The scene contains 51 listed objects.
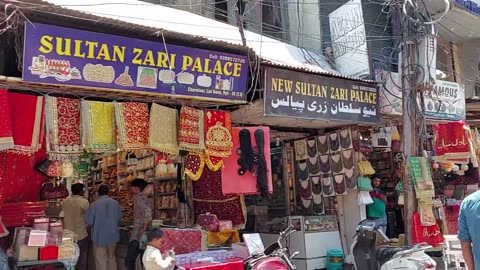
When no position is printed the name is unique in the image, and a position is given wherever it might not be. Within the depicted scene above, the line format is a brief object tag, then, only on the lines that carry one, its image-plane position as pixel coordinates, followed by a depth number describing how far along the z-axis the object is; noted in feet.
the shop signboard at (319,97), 22.25
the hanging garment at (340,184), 27.27
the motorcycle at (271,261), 18.52
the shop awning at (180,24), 17.58
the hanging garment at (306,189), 29.30
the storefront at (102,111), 16.65
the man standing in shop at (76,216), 23.72
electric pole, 25.72
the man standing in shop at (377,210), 28.45
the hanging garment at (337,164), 27.53
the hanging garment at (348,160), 27.02
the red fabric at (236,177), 22.57
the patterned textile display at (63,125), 17.19
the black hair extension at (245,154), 22.68
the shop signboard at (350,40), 27.66
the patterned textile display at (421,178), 24.90
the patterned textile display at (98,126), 17.83
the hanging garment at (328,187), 27.89
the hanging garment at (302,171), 29.50
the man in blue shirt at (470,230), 12.35
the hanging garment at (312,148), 28.99
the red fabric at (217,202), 26.53
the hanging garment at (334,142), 27.78
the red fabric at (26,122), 16.63
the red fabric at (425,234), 24.68
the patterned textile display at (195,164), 21.12
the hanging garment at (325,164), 28.14
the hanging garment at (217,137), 21.03
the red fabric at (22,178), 20.99
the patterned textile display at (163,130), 19.27
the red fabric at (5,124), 15.81
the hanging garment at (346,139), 27.20
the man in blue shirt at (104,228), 22.45
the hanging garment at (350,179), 26.91
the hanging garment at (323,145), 28.40
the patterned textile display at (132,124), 18.37
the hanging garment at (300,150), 29.58
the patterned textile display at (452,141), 28.48
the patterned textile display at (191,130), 20.02
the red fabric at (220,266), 18.38
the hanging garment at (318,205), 28.68
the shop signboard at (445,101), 29.09
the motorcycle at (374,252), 20.68
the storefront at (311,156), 23.08
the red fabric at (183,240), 21.09
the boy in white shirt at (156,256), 16.71
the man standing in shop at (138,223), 22.31
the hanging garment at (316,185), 28.71
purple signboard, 16.19
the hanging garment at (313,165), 28.78
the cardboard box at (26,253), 17.83
